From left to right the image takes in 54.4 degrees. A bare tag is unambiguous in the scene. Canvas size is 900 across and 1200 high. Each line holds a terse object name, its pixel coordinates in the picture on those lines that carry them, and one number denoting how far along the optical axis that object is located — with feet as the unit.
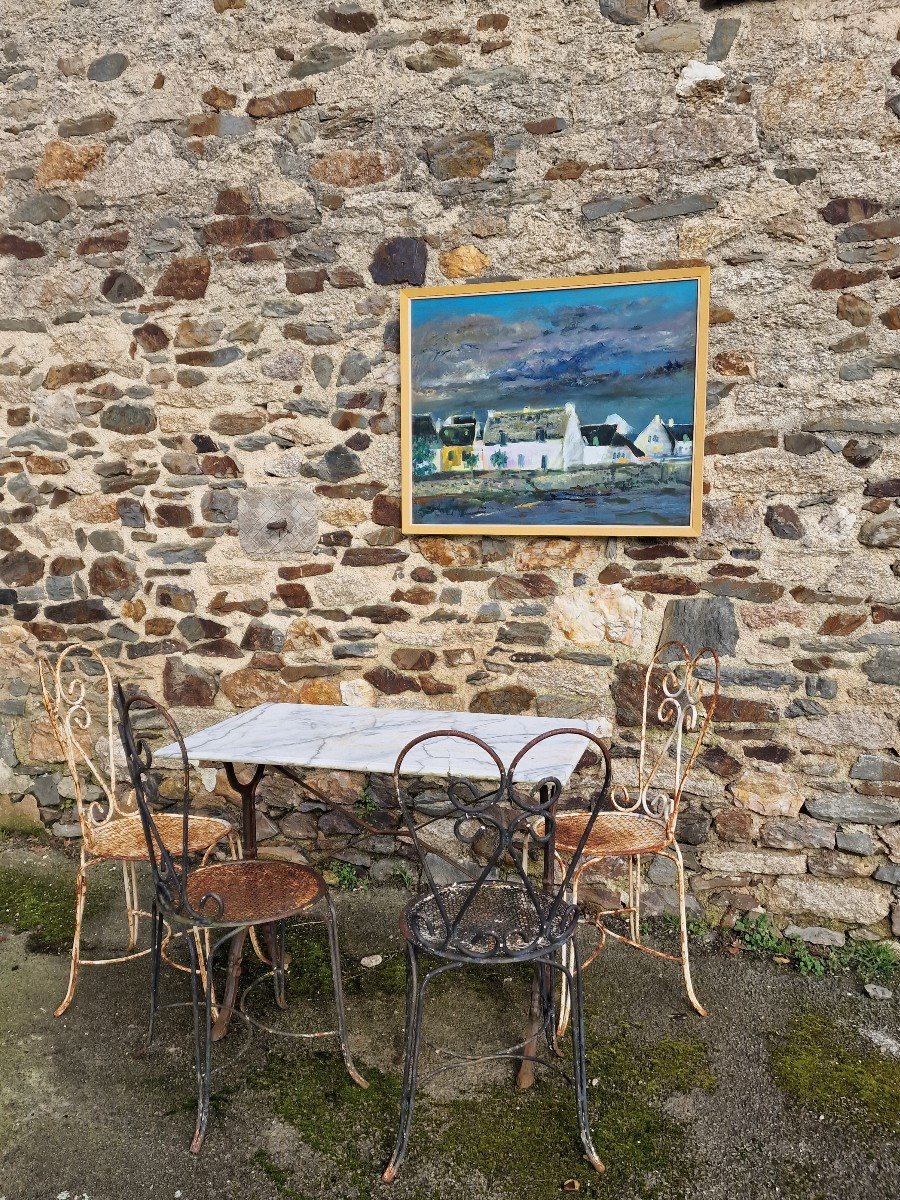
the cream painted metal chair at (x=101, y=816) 7.75
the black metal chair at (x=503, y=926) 5.57
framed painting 8.59
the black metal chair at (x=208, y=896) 6.30
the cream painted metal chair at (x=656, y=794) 7.47
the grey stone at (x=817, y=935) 8.71
